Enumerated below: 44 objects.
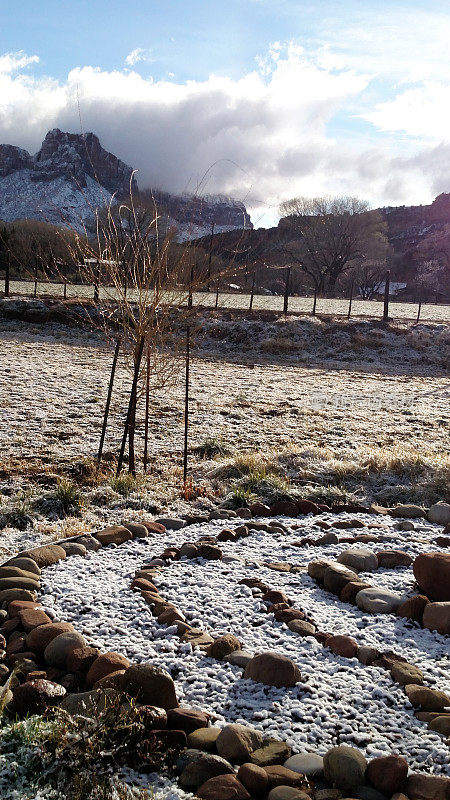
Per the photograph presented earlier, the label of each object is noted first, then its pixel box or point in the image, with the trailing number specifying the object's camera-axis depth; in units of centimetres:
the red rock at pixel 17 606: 335
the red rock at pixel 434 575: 356
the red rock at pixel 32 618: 321
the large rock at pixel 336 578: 375
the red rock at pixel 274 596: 354
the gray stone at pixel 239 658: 289
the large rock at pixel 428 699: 260
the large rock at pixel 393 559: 420
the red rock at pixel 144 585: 363
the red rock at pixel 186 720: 245
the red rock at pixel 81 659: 283
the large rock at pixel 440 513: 539
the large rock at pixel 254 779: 214
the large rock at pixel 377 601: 348
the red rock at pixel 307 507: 557
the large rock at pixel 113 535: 456
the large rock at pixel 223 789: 206
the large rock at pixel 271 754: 228
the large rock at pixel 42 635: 304
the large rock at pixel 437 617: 328
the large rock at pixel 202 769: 218
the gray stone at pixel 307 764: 224
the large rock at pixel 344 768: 217
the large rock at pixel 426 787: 206
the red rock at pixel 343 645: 300
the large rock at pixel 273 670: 274
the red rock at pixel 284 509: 550
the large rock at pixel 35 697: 255
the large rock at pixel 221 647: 296
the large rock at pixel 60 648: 292
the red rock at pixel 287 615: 332
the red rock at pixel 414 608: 342
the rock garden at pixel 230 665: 220
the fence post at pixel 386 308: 2621
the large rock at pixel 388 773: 214
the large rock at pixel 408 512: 560
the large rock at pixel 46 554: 408
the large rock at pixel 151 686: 253
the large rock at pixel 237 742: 229
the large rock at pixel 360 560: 411
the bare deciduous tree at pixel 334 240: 5994
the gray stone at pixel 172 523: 505
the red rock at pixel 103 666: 273
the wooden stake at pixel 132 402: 623
